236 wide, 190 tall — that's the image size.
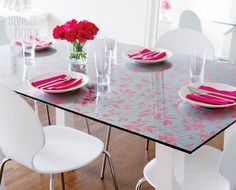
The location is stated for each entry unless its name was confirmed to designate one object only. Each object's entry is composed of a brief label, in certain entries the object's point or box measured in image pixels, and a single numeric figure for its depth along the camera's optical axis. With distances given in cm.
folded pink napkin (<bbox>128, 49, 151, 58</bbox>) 221
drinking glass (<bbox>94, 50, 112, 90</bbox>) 178
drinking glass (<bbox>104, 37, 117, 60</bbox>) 226
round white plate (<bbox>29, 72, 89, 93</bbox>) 180
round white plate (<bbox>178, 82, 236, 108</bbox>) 155
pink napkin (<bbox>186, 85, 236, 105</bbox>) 157
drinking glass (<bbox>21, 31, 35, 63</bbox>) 218
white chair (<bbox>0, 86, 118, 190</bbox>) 153
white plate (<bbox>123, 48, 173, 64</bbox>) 212
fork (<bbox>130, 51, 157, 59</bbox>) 217
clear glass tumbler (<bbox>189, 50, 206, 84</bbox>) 184
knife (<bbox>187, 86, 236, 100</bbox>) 165
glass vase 202
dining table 142
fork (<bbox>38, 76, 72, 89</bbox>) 176
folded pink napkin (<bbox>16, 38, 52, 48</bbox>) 235
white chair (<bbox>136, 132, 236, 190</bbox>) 133
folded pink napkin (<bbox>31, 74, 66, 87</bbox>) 178
